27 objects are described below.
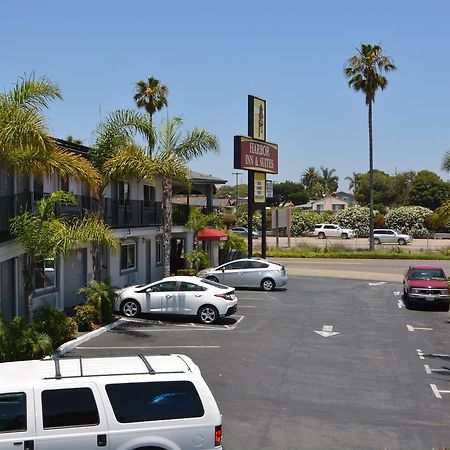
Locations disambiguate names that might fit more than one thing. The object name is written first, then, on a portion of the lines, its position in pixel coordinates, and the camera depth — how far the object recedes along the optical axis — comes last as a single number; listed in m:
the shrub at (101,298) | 19.77
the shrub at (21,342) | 13.76
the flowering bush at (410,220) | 76.56
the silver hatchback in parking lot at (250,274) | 30.03
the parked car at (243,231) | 70.45
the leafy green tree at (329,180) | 167.81
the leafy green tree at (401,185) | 110.81
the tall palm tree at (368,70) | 52.44
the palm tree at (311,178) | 165.86
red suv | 24.73
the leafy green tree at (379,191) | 113.06
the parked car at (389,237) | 65.94
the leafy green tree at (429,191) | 97.75
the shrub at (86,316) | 18.89
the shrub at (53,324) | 16.14
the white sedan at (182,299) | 20.80
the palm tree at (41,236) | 14.99
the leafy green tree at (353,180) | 153.38
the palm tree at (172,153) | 22.70
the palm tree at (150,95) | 48.25
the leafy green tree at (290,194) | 140.12
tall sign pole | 32.53
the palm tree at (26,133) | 13.91
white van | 7.50
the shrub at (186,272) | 31.93
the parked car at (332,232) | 75.38
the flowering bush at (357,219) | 78.25
